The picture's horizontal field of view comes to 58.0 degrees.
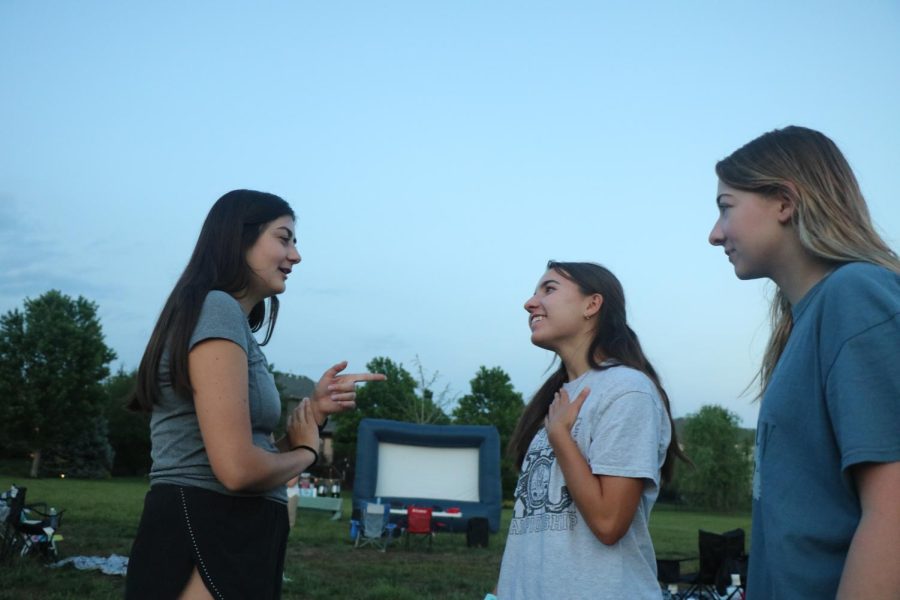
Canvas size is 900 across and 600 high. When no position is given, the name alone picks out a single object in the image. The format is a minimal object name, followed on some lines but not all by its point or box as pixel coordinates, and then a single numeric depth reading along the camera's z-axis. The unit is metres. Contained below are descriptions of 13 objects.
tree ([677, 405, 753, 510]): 43.88
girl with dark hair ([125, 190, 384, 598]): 1.88
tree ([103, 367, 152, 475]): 52.88
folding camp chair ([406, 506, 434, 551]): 15.08
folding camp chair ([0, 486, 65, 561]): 9.47
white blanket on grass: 9.27
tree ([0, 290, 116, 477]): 44.47
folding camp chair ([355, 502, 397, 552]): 14.69
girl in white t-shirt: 2.24
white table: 17.00
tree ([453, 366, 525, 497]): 52.28
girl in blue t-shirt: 1.27
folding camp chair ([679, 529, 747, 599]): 8.78
